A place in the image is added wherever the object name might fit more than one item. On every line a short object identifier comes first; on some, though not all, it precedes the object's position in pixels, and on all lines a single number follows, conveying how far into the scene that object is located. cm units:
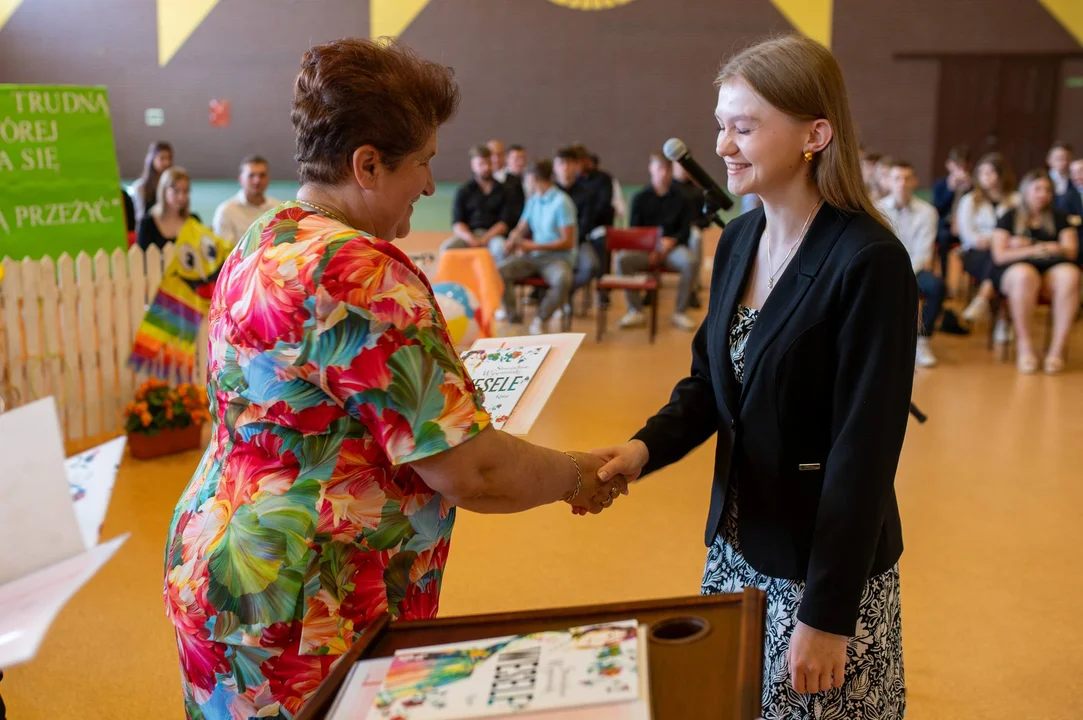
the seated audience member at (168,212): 714
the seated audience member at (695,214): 975
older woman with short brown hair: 121
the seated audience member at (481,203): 955
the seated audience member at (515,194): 963
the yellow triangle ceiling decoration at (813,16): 1424
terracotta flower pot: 506
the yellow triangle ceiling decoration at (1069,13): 1394
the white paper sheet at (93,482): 105
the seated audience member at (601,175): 1025
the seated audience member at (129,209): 708
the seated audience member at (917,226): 779
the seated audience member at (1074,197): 906
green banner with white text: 504
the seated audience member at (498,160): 1042
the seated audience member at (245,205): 748
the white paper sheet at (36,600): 81
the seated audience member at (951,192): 994
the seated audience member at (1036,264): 739
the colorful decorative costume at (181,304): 534
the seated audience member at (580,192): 974
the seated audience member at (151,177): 861
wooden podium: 97
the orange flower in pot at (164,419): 503
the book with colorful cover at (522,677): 92
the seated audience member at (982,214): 829
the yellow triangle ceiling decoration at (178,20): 1559
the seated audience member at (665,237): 904
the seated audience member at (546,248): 843
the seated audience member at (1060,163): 1030
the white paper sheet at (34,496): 98
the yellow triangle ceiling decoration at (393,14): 1519
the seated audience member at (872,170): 1039
